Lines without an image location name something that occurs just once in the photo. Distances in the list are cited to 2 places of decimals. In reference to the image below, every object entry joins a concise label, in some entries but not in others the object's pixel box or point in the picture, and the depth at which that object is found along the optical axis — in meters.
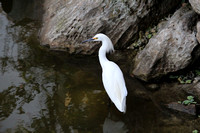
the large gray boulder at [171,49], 8.25
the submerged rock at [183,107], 7.37
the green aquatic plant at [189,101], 7.56
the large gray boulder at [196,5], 7.11
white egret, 7.36
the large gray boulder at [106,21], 10.27
